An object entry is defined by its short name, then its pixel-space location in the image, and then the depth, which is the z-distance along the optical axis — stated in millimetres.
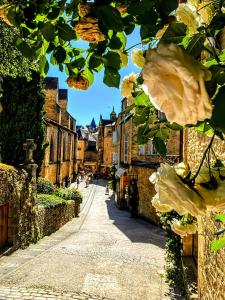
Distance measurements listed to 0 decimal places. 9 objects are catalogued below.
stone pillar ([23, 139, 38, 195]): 11901
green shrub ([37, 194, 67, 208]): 13918
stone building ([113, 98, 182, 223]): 15949
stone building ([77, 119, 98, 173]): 58516
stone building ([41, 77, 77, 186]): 24050
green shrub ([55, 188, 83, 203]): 19346
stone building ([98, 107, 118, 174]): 47091
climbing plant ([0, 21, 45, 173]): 15785
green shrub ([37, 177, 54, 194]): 16743
